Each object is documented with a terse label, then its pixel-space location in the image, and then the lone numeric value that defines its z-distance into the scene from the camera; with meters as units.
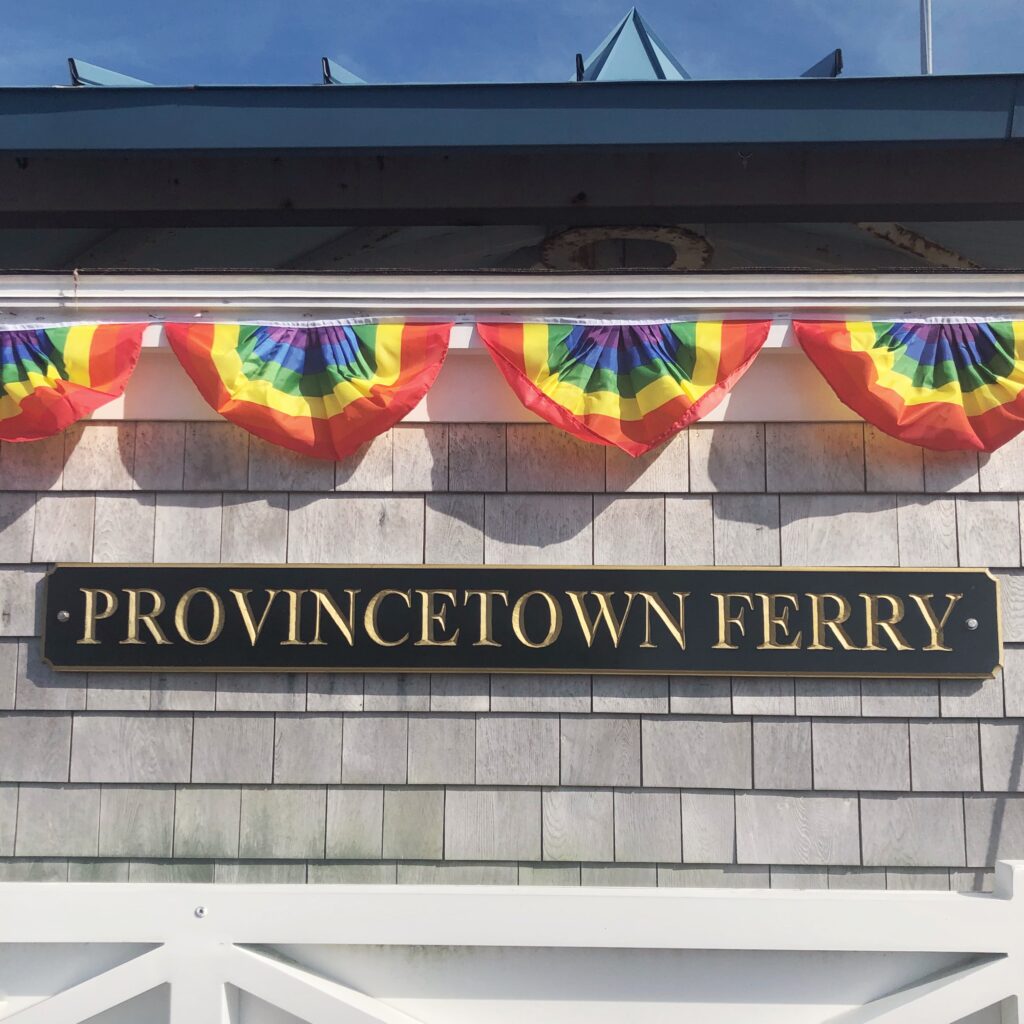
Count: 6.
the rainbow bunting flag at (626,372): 3.17
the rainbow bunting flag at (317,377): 3.20
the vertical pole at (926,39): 4.57
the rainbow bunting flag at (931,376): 3.14
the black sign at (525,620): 3.22
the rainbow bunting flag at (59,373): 3.19
